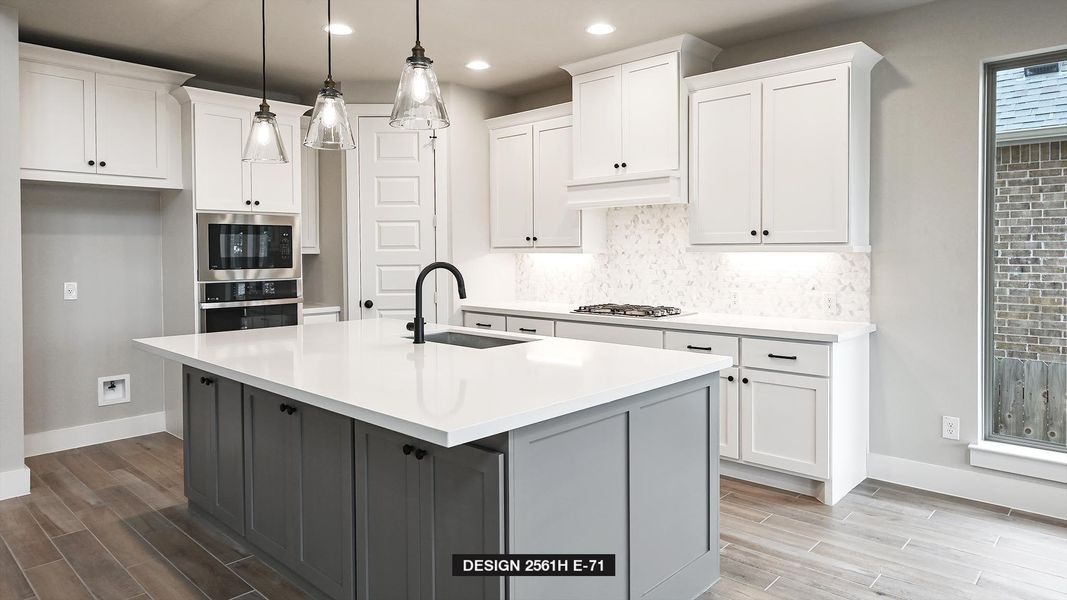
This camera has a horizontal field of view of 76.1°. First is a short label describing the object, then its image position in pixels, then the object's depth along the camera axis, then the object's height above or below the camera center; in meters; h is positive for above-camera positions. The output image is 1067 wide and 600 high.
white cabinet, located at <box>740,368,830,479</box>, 3.44 -0.73
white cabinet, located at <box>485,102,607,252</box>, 4.94 +0.73
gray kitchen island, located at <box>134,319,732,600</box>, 1.79 -0.55
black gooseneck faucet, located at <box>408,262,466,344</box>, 2.83 -0.05
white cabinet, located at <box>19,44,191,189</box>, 3.99 +1.04
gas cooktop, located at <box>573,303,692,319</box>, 4.17 -0.17
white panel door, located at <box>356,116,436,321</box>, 5.16 +0.54
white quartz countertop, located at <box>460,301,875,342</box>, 3.45 -0.23
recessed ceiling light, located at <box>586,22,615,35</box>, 3.97 +1.51
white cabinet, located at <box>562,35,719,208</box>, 4.16 +1.02
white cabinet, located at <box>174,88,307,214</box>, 4.50 +0.86
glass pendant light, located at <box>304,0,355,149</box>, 2.68 +0.65
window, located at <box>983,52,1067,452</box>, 3.33 +0.14
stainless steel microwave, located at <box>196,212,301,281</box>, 4.55 +0.28
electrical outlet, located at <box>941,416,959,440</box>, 3.57 -0.77
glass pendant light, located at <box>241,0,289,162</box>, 2.84 +0.61
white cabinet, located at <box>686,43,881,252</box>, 3.58 +0.72
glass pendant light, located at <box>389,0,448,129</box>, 2.22 +0.62
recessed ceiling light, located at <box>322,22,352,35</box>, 3.96 +1.51
